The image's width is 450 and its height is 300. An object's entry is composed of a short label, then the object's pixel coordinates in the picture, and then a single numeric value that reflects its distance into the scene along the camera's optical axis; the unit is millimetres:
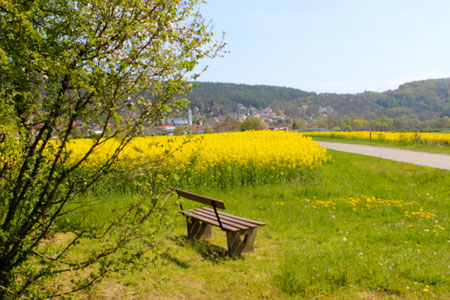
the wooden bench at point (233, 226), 4902
